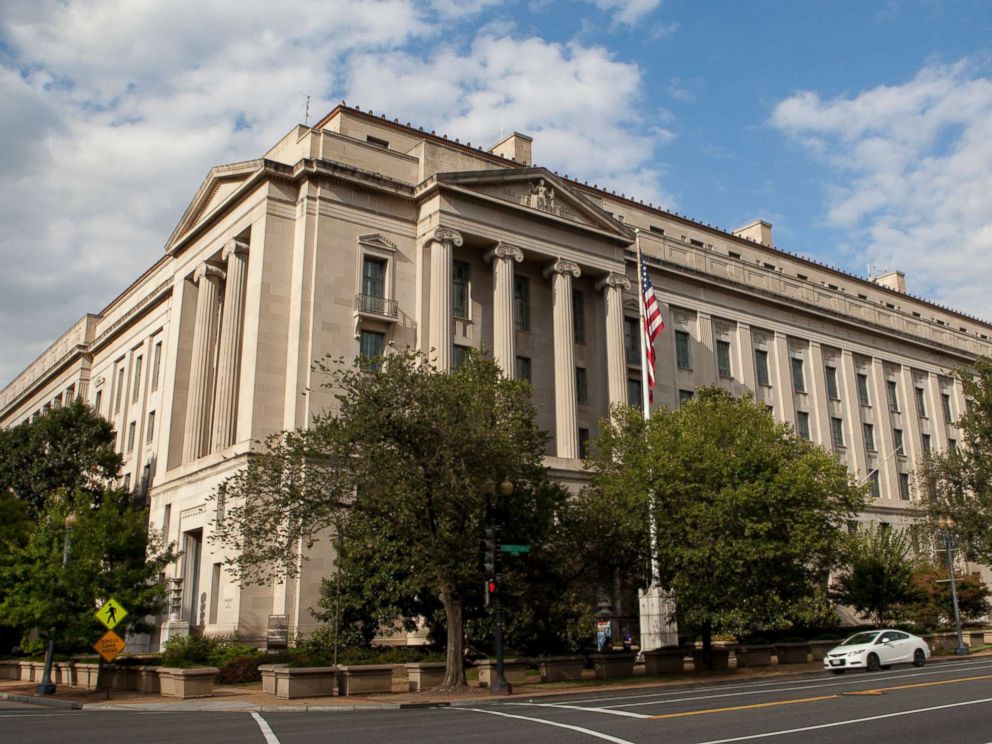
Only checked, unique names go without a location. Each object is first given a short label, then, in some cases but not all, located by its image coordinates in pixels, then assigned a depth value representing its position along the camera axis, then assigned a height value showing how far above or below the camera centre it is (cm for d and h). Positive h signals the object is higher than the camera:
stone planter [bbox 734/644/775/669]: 3559 -162
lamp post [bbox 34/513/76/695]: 2903 -195
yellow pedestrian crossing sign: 2666 +2
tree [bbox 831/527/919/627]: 4341 +128
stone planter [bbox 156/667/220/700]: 2636 -187
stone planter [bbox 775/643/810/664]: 3683 -156
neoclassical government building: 4153 +1580
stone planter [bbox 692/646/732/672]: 3344 -168
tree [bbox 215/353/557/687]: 2584 +398
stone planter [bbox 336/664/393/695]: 2606 -179
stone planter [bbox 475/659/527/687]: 2761 -171
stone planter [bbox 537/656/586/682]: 2902 -166
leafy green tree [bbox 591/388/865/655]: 3005 +316
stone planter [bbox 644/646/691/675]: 3142 -159
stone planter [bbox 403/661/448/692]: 2712 -175
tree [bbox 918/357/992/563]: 5150 +772
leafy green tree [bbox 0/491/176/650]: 2909 +133
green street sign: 2555 +175
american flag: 4012 +1239
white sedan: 2914 -123
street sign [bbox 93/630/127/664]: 2603 -85
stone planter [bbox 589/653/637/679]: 3053 -167
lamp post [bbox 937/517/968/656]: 3782 +203
